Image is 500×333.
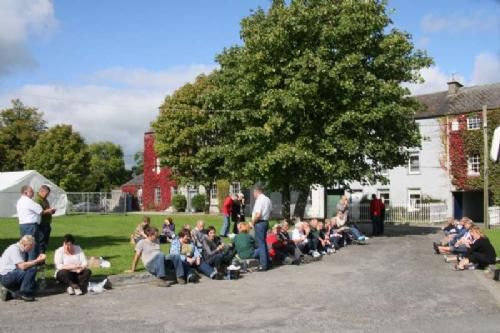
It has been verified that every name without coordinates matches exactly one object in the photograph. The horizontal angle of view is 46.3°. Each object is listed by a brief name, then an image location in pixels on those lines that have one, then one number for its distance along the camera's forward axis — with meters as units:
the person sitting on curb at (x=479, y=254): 14.73
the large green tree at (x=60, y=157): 61.25
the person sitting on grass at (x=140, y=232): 15.61
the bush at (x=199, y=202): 54.50
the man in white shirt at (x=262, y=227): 14.67
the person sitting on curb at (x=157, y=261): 12.30
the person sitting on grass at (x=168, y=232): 20.06
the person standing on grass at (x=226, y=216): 21.55
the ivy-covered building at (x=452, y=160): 43.22
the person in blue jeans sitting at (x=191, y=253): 13.09
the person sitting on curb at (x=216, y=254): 13.55
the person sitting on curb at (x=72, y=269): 11.06
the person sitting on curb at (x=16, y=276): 10.30
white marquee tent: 40.88
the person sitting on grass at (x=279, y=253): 15.92
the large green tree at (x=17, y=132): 66.81
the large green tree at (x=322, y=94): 23.69
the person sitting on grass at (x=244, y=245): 14.98
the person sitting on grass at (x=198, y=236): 13.85
